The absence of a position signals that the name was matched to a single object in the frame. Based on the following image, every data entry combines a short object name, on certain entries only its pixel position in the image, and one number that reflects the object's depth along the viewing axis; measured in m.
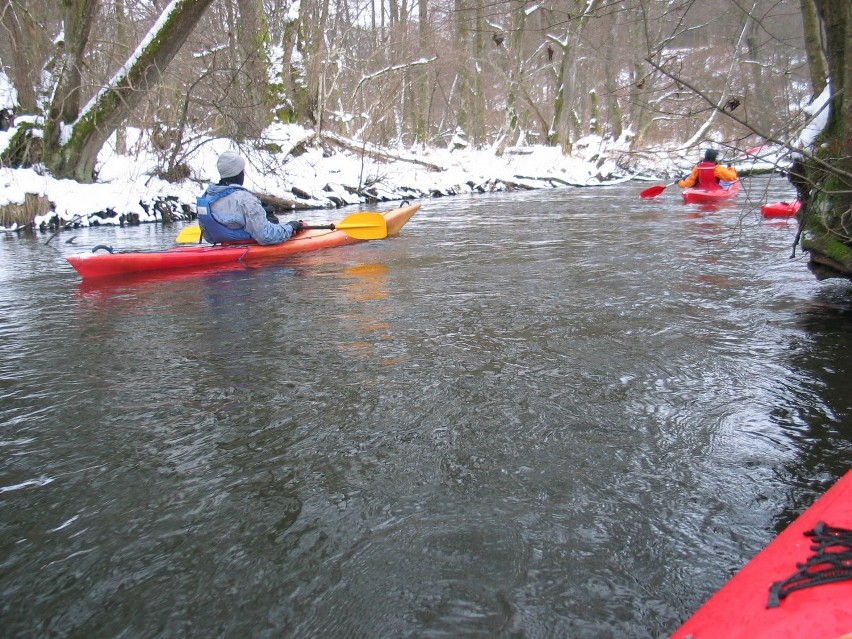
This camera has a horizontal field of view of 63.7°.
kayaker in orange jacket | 11.54
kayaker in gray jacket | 6.64
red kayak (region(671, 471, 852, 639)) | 1.09
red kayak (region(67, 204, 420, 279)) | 6.33
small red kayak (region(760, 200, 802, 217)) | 8.90
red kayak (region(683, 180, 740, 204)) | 11.83
